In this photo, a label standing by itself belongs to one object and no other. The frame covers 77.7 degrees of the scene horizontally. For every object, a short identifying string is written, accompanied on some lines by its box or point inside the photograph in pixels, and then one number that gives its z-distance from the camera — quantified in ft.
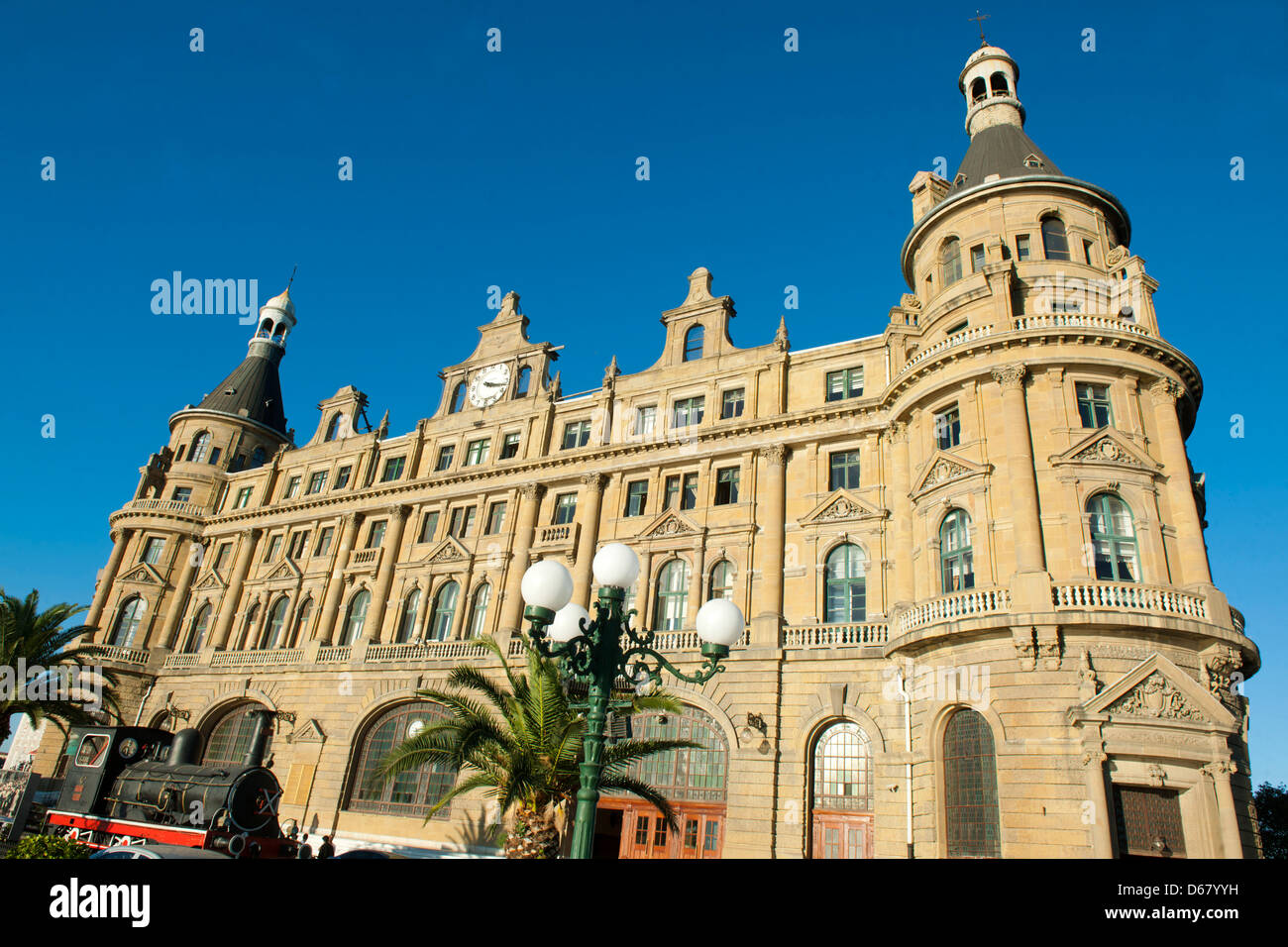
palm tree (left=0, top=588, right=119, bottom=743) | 112.27
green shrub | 46.32
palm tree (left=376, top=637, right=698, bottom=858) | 60.85
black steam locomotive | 73.20
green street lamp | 34.01
